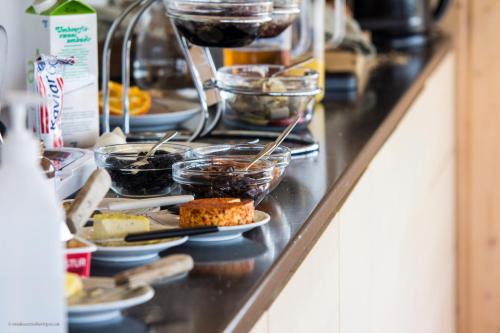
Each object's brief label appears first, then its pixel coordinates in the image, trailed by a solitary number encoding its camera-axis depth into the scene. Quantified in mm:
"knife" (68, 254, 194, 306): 1216
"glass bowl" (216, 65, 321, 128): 2086
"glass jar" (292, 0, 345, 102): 2664
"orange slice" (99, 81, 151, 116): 2163
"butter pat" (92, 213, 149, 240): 1381
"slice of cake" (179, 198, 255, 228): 1443
